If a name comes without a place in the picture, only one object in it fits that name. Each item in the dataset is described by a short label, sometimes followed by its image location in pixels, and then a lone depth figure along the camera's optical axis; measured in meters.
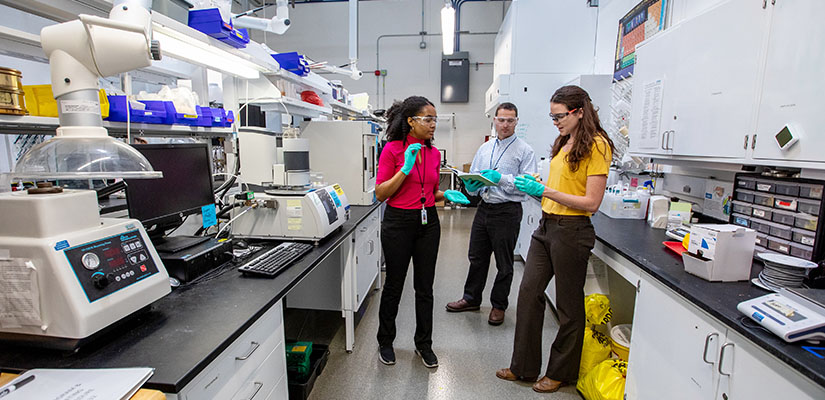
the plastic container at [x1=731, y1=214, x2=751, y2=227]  1.68
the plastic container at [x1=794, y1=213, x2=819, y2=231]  1.36
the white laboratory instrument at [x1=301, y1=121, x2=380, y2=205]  2.84
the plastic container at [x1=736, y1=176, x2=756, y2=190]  1.65
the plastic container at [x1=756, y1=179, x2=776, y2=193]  1.54
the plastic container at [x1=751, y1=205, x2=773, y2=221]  1.55
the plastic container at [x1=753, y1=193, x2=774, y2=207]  1.55
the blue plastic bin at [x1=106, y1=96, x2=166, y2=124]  1.28
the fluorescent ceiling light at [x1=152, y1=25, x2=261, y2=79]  1.45
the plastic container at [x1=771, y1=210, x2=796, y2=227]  1.45
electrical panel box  7.13
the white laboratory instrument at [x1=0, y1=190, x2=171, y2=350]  0.82
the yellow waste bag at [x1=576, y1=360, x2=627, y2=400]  1.75
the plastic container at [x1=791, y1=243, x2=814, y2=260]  1.36
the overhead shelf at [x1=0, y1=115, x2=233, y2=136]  1.04
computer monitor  1.32
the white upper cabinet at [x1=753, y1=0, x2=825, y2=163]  1.22
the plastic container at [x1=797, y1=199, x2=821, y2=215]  1.35
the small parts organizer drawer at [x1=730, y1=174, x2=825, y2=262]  1.35
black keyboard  1.45
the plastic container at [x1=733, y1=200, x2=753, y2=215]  1.67
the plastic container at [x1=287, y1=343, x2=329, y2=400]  1.81
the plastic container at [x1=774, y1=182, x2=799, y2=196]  1.44
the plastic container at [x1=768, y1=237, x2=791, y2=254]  1.45
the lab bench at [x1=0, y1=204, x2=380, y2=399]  0.87
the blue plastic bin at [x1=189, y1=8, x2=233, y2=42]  1.47
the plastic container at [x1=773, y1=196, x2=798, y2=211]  1.44
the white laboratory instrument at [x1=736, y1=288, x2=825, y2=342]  0.94
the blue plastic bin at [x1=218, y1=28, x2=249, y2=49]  1.60
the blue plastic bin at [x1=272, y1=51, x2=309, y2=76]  2.23
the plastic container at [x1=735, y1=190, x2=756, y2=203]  1.67
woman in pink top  1.90
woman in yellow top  1.67
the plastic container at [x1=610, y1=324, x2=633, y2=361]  1.97
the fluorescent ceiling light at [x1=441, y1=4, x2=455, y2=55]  3.93
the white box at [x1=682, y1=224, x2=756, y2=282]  1.32
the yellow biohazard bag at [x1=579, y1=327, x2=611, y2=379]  1.95
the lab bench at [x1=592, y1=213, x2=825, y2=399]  0.95
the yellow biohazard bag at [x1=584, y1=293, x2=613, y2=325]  2.19
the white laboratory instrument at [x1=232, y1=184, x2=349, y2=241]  1.85
